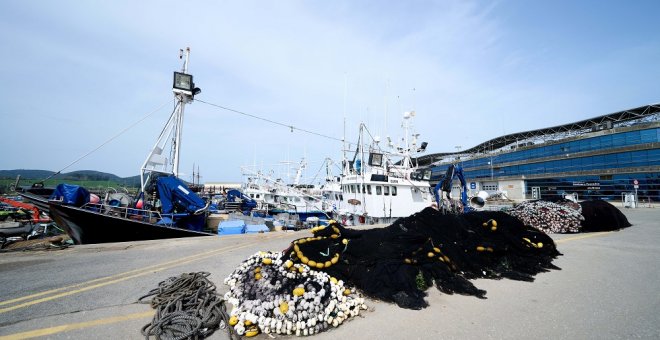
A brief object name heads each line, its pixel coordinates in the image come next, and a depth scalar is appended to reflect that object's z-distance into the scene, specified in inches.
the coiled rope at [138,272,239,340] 114.7
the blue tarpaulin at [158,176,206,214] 470.3
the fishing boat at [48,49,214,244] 392.2
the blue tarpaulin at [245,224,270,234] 484.5
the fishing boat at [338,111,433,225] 633.0
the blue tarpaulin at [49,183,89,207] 401.4
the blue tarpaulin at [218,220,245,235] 459.2
